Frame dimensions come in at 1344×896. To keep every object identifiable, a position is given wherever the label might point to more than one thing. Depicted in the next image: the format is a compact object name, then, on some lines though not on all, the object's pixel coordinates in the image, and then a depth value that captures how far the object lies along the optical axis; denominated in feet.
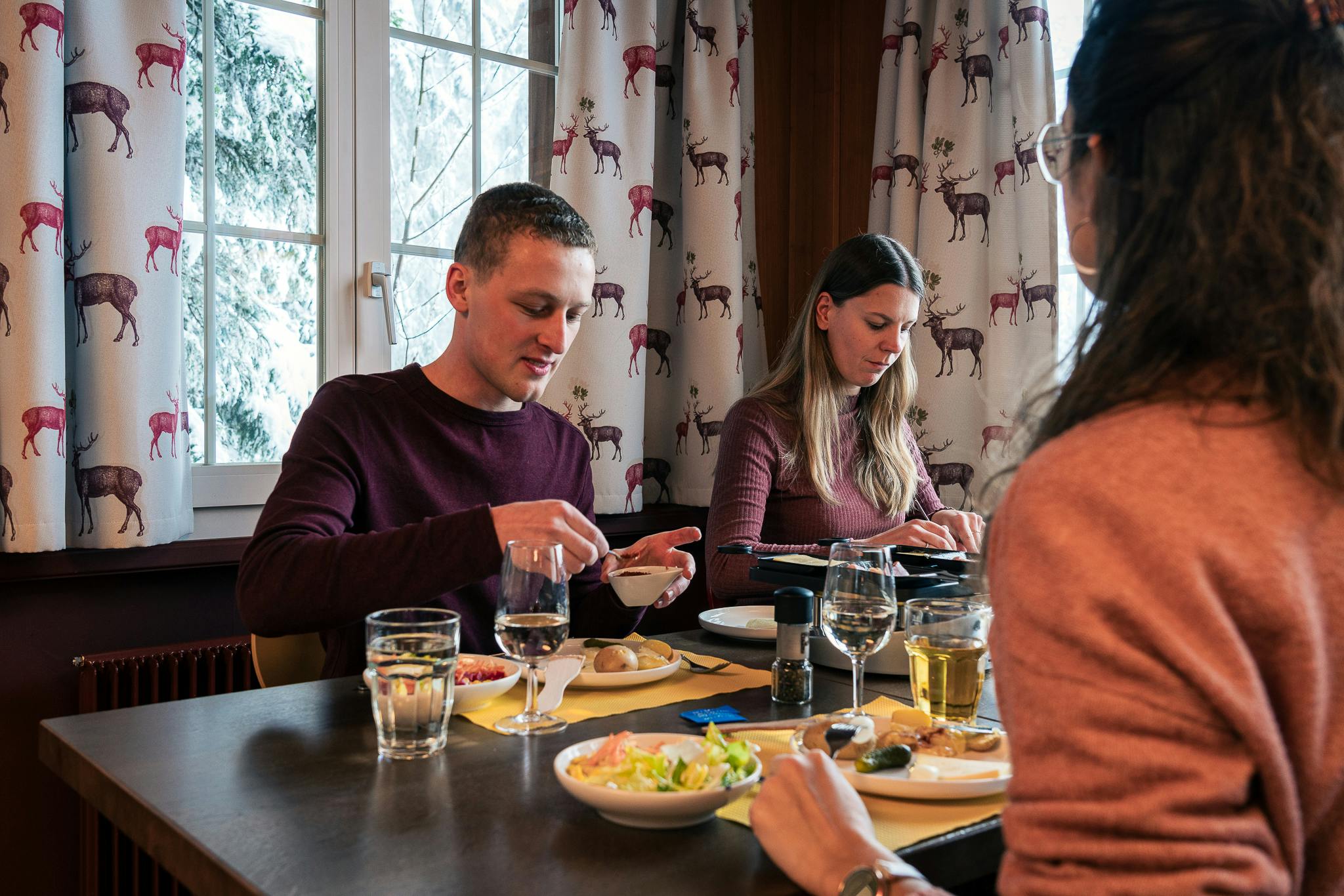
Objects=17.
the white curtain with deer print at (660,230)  9.62
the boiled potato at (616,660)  4.50
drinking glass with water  3.51
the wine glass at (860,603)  4.00
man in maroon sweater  4.87
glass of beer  3.88
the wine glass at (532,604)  3.80
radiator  6.88
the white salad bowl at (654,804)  2.88
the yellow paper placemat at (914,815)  2.98
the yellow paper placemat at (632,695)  4.11
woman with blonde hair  8.04
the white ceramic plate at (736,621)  5.48
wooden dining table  2.66
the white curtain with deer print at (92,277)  6.68
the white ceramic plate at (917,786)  3.18
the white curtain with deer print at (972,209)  9.74
